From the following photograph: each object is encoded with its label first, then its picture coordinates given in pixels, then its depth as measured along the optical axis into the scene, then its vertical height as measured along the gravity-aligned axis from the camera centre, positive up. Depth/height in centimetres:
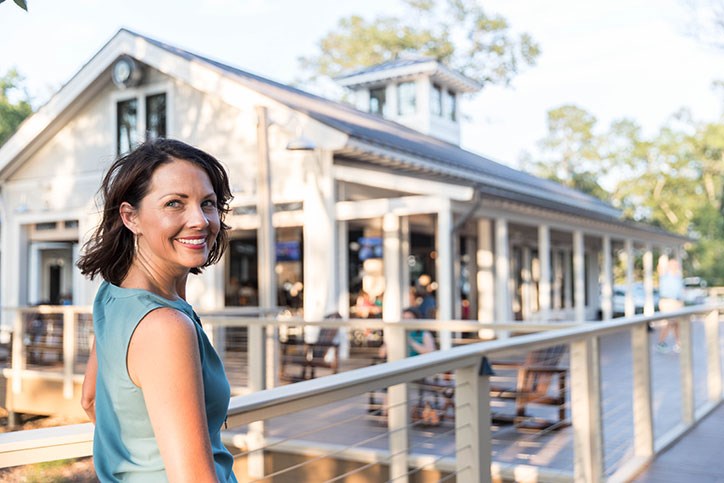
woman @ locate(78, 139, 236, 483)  123 -6
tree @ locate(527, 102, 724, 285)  3812 +589
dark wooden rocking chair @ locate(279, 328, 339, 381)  808 -82
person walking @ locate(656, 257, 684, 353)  1391 -21
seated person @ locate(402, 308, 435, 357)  718 -58
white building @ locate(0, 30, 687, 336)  1125 +140
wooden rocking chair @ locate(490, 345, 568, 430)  639 -90
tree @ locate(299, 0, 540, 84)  3397 +1051
